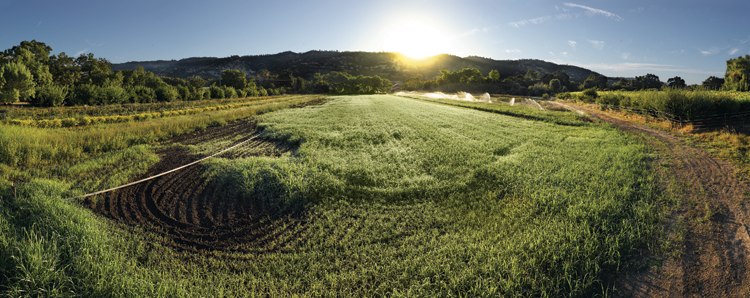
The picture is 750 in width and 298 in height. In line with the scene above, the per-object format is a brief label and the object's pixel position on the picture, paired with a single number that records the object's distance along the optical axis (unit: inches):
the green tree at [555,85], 2864.2
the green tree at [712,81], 2111.7
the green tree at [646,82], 2527.1
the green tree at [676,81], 2564.0
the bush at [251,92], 2625.5
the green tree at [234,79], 3230.8
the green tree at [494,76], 3390.7
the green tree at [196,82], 2963.6
